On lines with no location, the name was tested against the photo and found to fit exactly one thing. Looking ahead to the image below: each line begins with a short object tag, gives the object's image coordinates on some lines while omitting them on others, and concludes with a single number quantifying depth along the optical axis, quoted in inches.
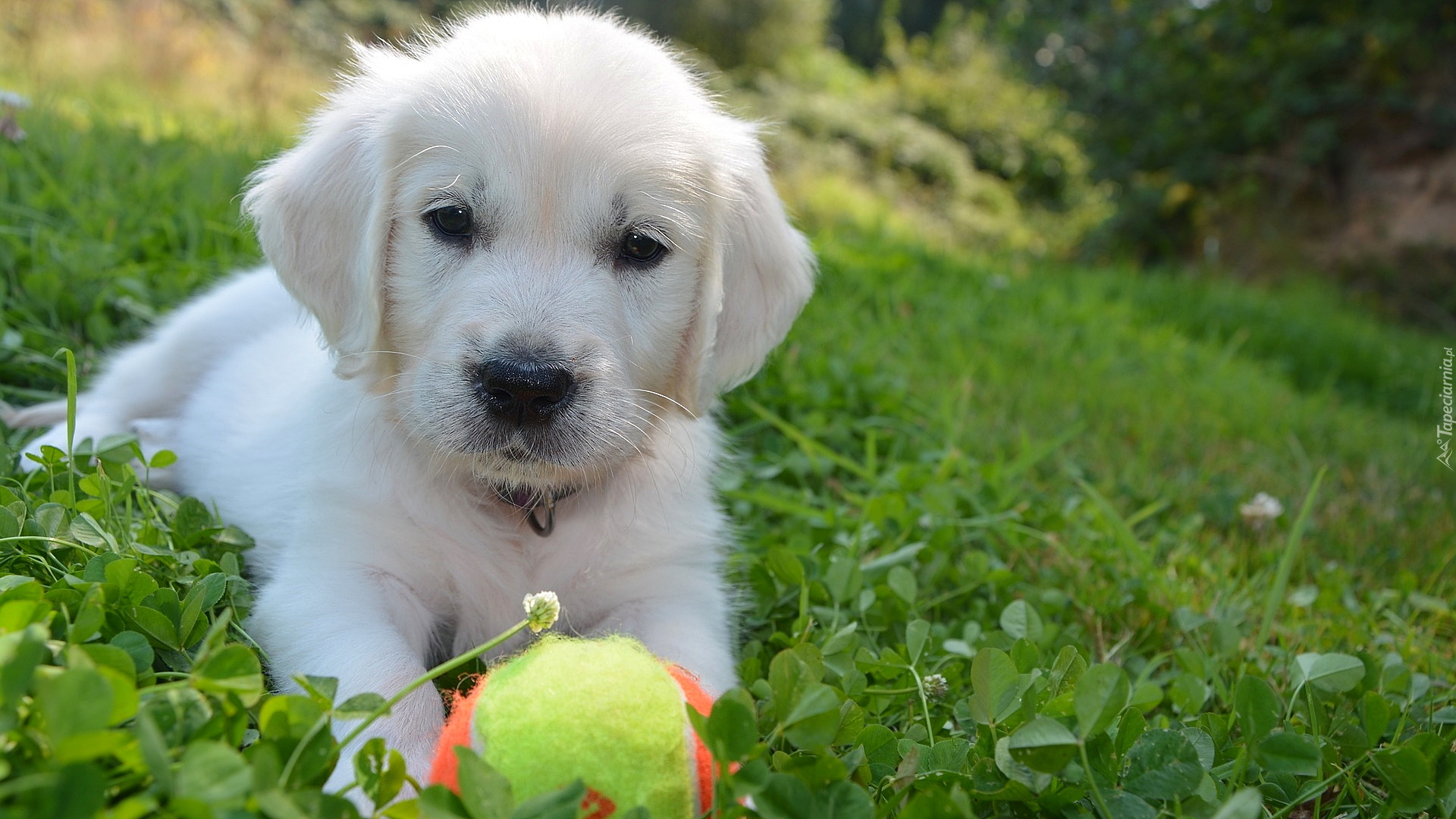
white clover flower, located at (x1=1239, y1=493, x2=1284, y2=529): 24.7
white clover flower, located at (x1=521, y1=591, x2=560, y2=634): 16.7
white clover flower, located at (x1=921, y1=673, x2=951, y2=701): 18.9
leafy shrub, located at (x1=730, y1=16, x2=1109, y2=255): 108.1
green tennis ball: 16.0
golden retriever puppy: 18.9
